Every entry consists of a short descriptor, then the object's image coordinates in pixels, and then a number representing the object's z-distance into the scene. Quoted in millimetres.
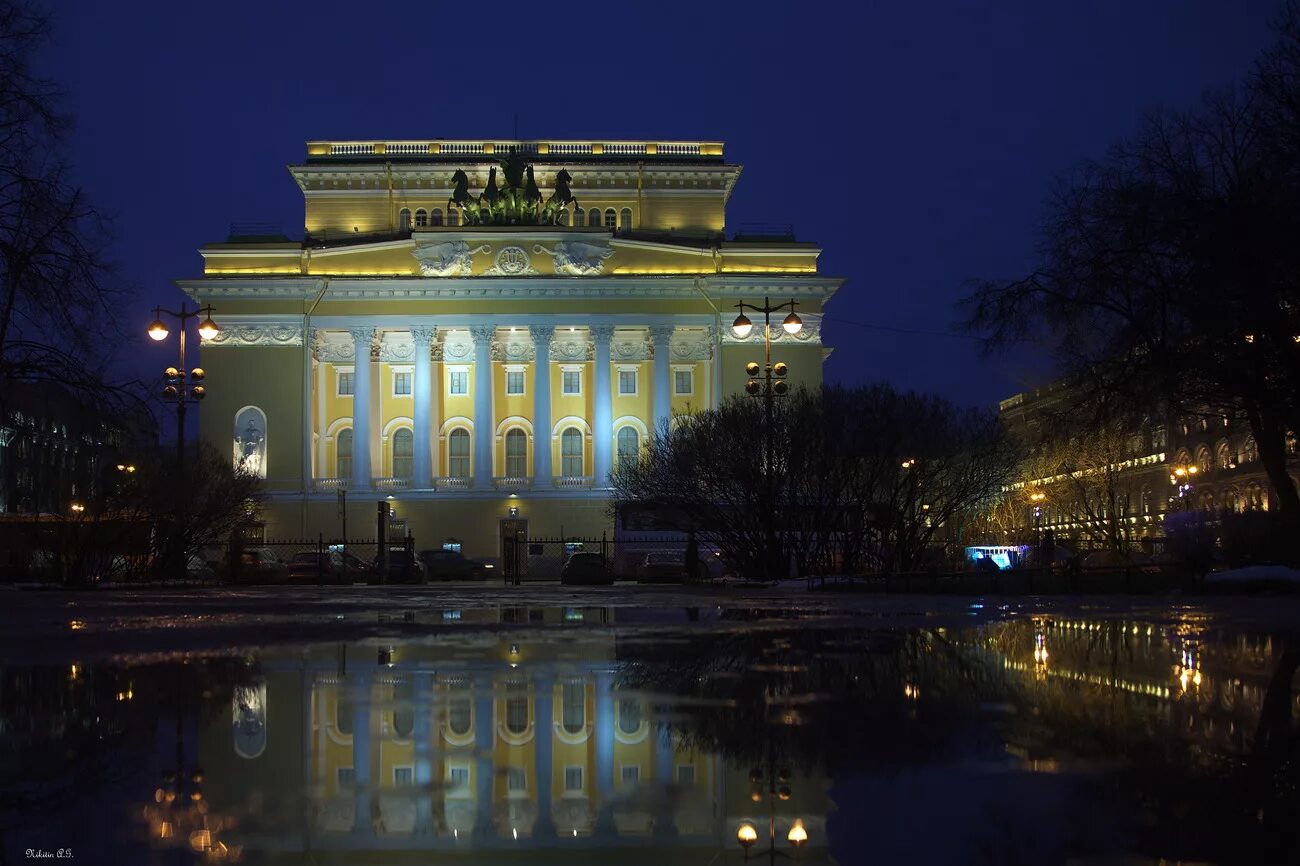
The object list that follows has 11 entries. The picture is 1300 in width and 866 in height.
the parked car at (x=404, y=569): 48031
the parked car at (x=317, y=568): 47688
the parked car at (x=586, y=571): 48031
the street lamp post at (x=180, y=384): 36156
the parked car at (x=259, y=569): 45969
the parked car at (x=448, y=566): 60406
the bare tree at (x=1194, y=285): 23391
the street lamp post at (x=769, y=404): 35281
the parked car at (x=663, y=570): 49438
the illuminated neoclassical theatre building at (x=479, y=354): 75500
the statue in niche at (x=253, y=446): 75688
